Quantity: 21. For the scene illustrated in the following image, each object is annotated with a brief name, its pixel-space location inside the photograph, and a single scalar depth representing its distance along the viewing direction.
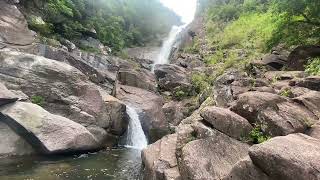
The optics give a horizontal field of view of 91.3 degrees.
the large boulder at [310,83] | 6.13
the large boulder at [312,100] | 5.21
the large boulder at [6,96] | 7.61
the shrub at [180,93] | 12.23
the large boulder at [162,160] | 5.10
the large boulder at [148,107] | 10.82
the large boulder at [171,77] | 12.66
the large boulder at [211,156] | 4.54
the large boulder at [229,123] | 5.15
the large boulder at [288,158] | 3.35
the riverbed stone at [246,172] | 3.70
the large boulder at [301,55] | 8.36
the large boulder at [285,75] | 7.25
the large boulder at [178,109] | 11.09
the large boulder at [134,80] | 12.66
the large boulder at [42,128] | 7.46
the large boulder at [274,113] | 4.79
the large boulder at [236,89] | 6.74
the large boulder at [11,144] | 7.44
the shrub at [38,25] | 13.58
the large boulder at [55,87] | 8.90
